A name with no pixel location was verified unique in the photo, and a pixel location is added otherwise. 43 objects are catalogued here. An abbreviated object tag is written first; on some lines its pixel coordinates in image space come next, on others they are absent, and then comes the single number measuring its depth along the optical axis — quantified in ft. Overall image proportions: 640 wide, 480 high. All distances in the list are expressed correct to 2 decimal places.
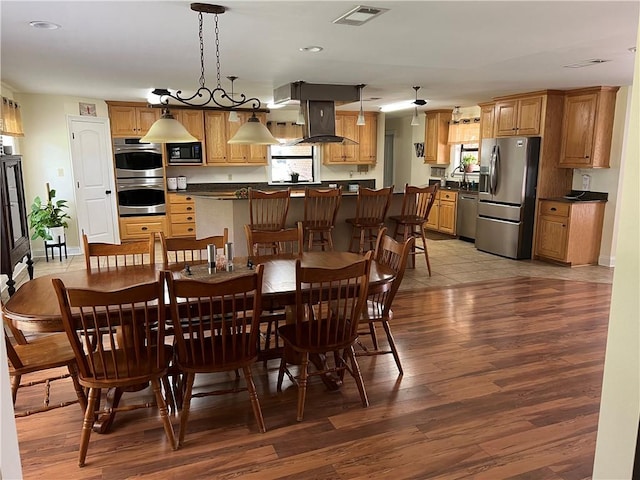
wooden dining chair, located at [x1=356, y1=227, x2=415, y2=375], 9.55
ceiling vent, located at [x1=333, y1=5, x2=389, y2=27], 8.90
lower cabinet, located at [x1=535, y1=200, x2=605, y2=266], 19.79
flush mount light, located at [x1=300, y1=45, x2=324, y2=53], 12.09
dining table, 7.38
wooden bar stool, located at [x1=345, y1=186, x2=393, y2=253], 17.66
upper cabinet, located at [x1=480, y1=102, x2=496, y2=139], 22.67
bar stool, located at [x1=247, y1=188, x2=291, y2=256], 16.12
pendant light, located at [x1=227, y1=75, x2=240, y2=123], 16.71
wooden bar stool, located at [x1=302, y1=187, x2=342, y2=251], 16.81
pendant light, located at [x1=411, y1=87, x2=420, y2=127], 19.33
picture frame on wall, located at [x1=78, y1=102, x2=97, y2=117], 22.38
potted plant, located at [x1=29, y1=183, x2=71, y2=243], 20.22
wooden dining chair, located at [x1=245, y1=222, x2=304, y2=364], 9.91
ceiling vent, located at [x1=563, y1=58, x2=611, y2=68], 13.70
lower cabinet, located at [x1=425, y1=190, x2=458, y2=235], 26.84
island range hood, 18.58
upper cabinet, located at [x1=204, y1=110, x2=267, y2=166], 25.89
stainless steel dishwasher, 25.22
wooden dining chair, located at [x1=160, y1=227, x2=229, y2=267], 10.56
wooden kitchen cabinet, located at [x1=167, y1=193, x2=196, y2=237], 25.32
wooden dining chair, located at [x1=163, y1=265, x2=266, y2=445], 7.29
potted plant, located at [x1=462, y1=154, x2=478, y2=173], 26.68
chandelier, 8.86
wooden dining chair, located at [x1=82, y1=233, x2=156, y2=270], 10.20
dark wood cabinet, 14.44
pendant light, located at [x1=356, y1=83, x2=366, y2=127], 19.01
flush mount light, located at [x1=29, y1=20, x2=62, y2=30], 9.59
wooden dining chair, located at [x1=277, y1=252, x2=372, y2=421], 8.05
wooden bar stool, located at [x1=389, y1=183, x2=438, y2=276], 18.33
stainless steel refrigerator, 20.63
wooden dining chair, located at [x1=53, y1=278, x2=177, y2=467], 6.86
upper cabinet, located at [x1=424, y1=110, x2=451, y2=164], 28.12
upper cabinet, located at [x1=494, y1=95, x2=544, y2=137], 20.33
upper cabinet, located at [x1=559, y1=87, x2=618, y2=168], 19.07
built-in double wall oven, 24.00
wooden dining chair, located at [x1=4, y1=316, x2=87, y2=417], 7.59
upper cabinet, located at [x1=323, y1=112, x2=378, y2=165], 28.60
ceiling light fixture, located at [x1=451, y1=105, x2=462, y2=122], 25.93
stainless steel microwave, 25.08
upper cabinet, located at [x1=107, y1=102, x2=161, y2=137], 23.62
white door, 22.41
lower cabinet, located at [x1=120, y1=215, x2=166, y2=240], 24.59
